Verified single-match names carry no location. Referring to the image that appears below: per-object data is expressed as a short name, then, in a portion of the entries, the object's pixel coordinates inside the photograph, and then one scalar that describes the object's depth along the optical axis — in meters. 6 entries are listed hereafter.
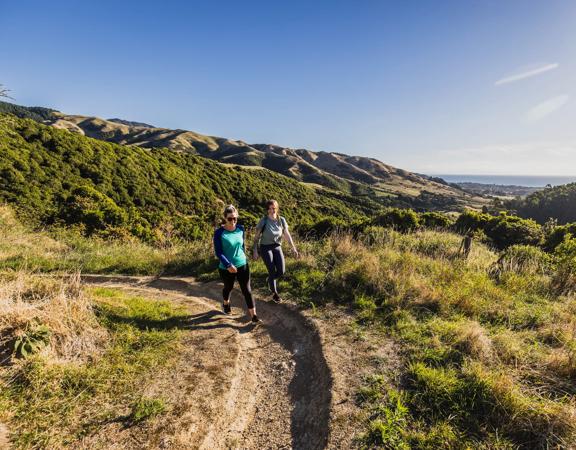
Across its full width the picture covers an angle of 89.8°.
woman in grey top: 6.31
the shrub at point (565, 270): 6.41
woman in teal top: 5.44
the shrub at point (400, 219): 19.95
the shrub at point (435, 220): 21.71
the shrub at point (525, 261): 7.18
